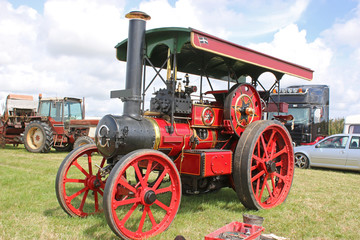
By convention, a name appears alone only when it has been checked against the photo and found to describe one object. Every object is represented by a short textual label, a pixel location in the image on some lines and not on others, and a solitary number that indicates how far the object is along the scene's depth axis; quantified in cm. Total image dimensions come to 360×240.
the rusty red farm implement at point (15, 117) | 1398
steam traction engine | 358
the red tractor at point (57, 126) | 1209
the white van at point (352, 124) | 1243
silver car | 904
